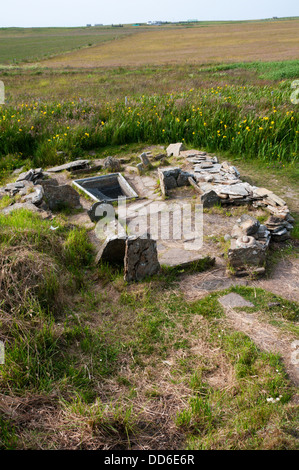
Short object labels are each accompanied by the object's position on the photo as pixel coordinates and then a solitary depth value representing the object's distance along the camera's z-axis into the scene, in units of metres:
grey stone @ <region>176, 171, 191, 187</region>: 7.56
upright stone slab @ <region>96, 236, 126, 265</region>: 4.61
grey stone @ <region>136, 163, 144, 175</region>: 8.40
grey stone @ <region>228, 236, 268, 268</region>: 4.64
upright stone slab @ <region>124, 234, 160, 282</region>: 4.37
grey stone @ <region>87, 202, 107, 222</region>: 6.16
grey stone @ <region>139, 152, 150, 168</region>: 8.62
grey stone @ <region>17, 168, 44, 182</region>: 7.95
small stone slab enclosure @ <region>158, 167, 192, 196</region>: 7.41
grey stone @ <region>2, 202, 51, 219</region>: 5.98
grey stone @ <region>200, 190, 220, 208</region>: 6.57
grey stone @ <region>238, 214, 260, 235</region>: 5.11
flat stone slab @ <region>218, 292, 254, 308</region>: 4.09
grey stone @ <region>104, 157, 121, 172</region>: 8.64
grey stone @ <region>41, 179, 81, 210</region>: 6.72
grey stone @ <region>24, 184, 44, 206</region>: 6.46
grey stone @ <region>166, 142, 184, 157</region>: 9.24
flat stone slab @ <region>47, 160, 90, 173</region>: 8.79
